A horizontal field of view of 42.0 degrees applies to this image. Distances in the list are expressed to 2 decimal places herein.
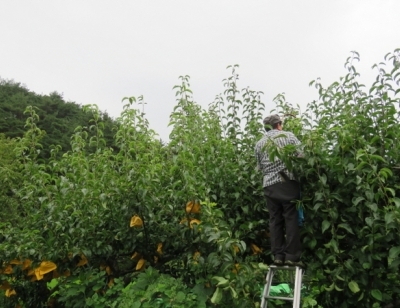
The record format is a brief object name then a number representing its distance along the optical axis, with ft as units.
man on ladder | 12.97
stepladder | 12.30
